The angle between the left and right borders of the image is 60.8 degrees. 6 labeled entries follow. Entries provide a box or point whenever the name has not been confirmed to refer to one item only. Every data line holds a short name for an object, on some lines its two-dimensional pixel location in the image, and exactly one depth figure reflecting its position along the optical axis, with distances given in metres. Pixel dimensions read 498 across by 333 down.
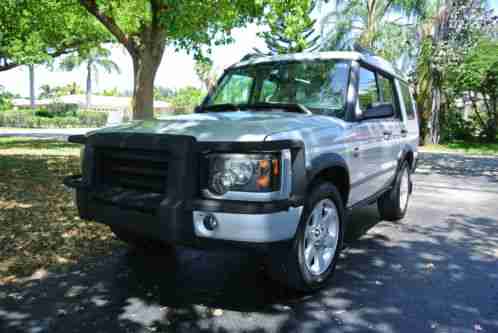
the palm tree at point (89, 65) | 59.37
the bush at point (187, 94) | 68.01
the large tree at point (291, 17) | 9.43
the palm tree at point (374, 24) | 22.05
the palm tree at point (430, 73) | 19.70
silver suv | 2.75
